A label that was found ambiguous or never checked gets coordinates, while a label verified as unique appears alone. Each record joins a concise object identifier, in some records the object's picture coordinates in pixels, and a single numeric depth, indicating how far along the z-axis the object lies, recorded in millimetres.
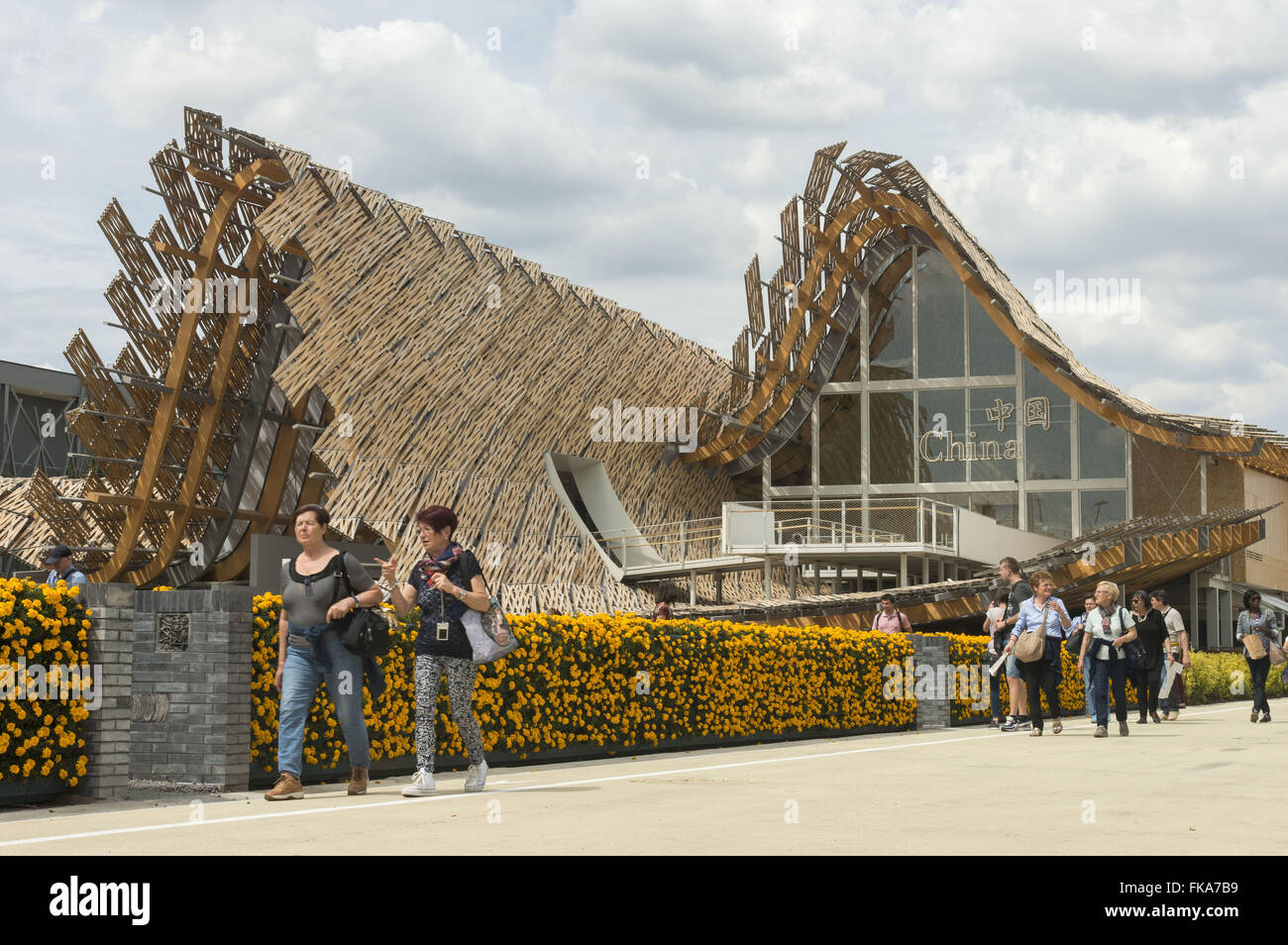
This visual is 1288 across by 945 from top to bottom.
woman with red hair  8250
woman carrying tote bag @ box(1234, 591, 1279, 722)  16172
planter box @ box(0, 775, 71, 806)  7719
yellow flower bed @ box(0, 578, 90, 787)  7637
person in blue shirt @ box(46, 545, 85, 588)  11949
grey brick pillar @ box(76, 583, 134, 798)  8203
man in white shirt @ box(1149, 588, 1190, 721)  17092
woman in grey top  8328
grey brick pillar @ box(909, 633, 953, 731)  16469
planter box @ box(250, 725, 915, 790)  9188
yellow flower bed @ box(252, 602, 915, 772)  9617
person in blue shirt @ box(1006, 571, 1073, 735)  14141
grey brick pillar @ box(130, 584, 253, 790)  8484
